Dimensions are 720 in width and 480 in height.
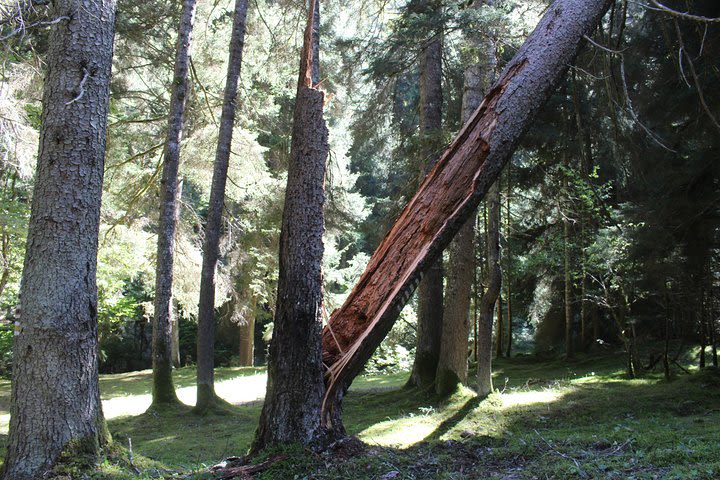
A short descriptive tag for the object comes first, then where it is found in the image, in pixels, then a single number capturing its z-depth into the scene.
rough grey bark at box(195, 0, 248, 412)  11.44
